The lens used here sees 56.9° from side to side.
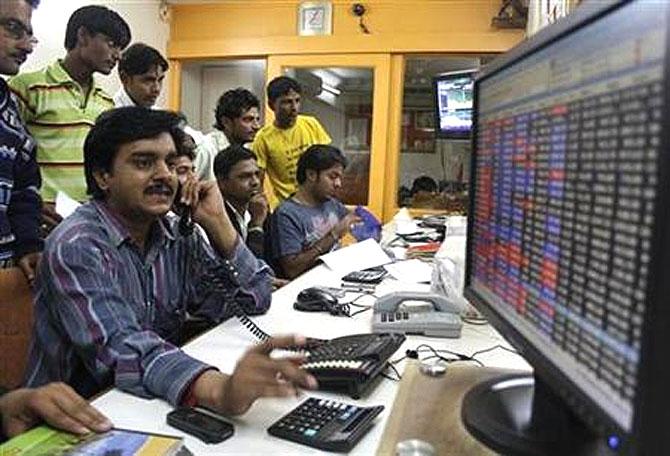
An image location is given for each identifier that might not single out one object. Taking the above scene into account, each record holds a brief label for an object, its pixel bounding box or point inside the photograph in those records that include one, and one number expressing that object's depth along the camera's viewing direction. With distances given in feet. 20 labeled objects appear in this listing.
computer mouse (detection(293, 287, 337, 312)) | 5.36
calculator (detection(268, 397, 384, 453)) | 2.72
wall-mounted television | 11.79
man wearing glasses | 5.85
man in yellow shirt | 12.19
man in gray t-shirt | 8.57
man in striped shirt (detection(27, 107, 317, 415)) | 3.10
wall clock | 16.34
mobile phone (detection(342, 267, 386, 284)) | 6.66
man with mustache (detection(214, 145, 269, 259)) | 8.82
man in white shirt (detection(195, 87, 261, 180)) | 10.52
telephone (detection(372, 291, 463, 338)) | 4.58
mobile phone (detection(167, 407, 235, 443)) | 2.77
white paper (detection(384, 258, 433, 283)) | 6.73
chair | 4.15
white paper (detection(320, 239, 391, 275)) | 7.30
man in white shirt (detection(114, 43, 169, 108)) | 9.02
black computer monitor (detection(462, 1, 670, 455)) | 1.42
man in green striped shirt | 7.43
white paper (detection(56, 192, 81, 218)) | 5.77
